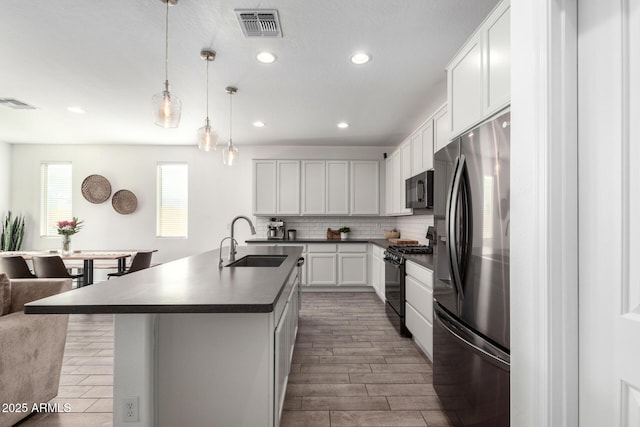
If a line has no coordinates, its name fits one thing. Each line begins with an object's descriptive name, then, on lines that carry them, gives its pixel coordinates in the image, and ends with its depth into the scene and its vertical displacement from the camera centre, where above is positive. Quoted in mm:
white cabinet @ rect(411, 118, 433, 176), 3651 +812
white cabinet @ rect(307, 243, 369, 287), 5648 -785
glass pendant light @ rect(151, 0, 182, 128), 2137 +700
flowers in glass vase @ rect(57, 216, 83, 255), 4741 -201
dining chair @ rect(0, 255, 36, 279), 3884 -577
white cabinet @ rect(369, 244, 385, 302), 4865 -812
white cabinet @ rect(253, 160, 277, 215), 5867 +567
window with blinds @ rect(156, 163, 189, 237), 6344 +342
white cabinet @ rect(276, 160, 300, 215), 5883 +519
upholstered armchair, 1813 -755
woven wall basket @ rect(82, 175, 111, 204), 6156 +513
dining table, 4427 -538
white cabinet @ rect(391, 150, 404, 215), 4941 +562
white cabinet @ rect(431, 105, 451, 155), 3150 +884
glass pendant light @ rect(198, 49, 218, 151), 2896 +697
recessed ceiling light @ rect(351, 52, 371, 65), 2816 +1374
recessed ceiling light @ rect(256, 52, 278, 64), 2814 +1370
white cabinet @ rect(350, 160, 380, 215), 5969 +548
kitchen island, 1407 -624
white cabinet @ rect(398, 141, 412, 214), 4496 +664
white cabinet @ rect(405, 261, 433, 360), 2721 -777
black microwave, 3471 +296
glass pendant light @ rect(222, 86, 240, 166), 3449 +664
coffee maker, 6117 -247
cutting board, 4738 -342
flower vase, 4773 -383
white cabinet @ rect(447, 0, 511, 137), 1603 +792
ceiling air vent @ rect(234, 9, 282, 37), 2246 +1368
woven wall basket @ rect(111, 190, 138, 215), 6184 +277
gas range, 3590 -372
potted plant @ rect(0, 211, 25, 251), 5926 -294
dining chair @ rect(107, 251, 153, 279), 4184 -579
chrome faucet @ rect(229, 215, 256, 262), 2671 -281
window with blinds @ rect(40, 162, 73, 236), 6246 +424
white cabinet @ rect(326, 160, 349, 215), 5930 +543
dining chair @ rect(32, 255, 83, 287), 3973 -599
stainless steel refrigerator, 1410 -281
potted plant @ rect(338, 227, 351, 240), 6119 -263
